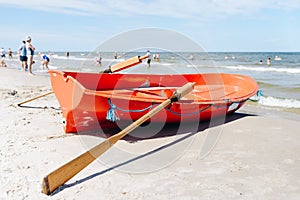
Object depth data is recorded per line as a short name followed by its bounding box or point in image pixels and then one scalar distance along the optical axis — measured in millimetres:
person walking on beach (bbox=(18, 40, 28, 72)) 11805
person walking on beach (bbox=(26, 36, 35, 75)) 10695
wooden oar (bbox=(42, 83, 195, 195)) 2773
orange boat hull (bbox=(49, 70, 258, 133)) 4145
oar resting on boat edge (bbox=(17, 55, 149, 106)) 5943
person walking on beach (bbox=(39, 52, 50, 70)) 15612
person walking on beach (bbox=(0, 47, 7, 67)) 17567
